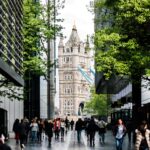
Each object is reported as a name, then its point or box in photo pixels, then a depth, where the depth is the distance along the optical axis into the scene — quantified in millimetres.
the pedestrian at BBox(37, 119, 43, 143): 30131
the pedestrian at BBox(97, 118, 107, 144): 28812
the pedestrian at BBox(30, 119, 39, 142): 27337
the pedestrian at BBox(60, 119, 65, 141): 33249
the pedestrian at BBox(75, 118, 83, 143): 30088
